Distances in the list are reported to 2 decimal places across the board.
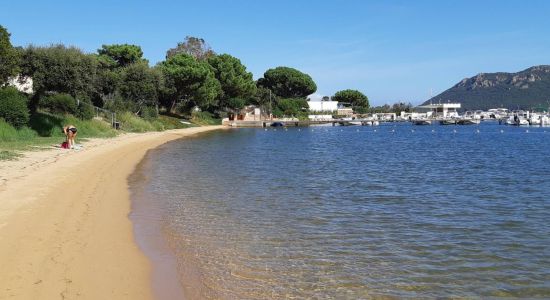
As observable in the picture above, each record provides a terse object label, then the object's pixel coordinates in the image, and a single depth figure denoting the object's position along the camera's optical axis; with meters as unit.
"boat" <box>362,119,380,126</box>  118.11
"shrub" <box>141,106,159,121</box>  62.75
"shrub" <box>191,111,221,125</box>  86.94
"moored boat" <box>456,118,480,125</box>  125.81
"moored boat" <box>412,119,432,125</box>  125.98
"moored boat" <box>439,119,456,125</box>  125.46
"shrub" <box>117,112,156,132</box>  52.67
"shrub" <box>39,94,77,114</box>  39.25
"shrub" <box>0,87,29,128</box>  29.08
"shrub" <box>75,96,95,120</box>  41.88
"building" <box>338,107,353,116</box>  140.52
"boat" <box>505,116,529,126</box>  113.38
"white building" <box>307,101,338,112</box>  133.90
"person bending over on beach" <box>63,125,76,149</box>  26.81
